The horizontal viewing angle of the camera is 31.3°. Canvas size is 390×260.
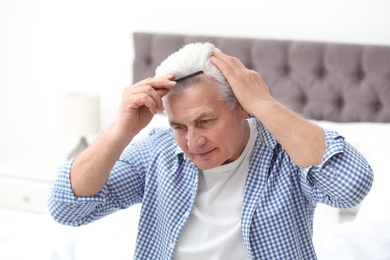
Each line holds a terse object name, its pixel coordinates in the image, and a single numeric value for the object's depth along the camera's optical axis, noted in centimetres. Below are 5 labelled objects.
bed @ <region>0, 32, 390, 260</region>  219
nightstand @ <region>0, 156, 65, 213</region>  360
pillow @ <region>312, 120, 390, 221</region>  250
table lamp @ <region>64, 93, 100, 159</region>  356
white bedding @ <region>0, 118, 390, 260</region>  215
